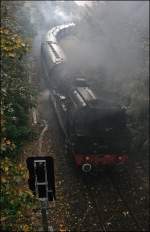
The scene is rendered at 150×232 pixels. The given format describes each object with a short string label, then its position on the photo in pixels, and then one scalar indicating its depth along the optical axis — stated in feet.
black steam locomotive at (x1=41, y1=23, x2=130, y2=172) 50.67
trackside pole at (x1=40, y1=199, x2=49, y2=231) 19.70
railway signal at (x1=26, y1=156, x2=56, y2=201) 19.86
